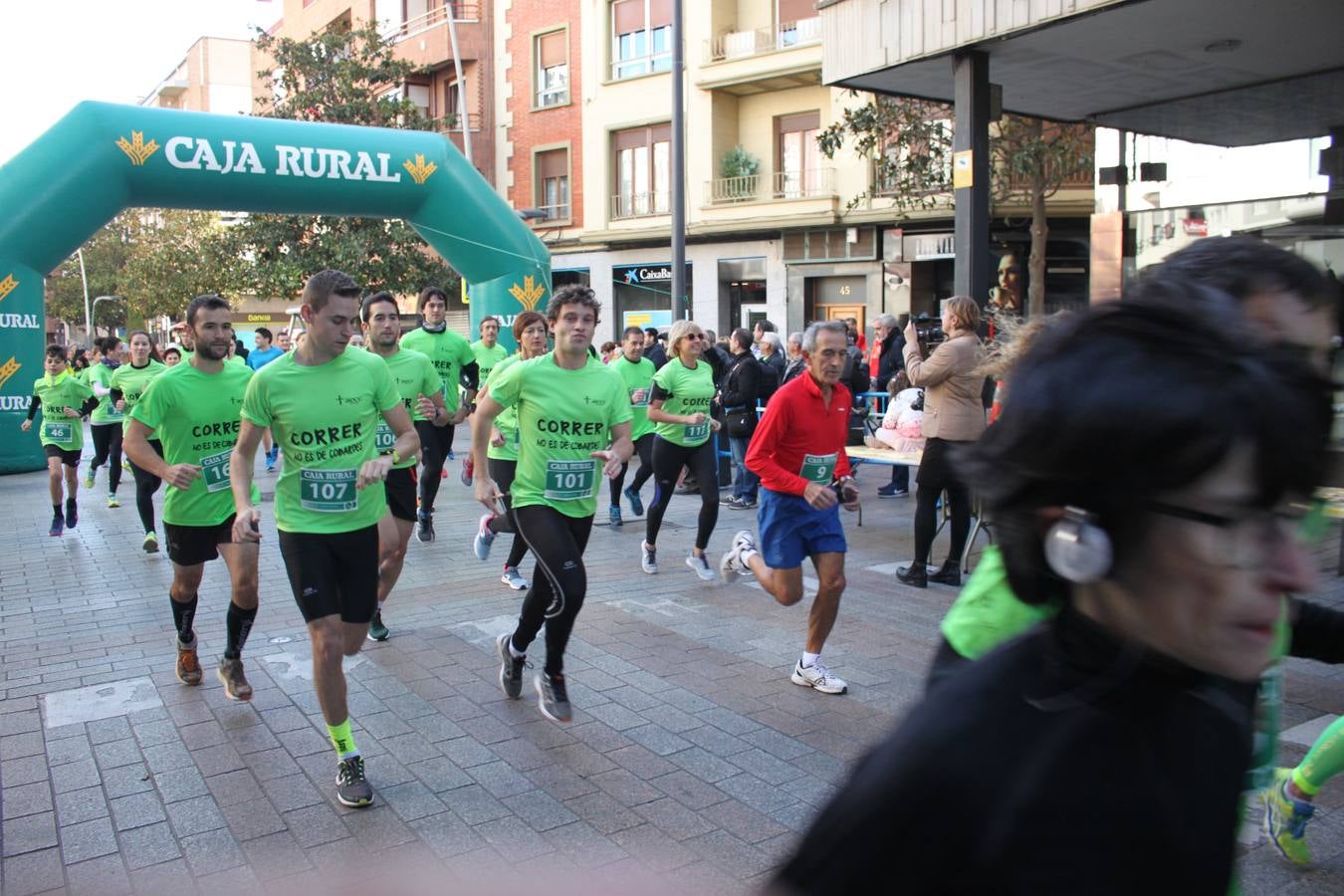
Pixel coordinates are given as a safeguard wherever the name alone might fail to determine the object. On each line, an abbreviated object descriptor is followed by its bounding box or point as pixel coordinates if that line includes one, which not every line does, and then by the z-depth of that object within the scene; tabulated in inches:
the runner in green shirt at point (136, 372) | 443.2
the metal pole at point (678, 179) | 611.5
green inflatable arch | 488.4
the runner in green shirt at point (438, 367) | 383.2
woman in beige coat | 284.7
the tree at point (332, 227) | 1088.2
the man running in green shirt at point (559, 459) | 196.9
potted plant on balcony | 1032.8
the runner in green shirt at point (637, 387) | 420.8
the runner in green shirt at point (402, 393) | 254.5
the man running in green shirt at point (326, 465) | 174.2
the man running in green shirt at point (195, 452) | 215.3
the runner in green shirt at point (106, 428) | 498.9
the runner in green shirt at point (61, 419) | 428.1
